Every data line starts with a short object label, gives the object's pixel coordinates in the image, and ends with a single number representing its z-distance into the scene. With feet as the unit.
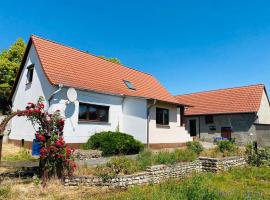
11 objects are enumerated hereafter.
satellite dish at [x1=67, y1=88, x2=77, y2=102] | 46.44
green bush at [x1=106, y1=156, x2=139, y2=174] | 29.19
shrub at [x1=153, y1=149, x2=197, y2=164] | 34.42
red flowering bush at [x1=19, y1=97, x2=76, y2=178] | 27.27
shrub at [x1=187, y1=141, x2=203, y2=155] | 45.52
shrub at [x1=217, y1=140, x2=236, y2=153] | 47.16
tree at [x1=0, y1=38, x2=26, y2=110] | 97.19
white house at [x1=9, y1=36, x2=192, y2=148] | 48.91
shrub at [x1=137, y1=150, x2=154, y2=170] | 31.63
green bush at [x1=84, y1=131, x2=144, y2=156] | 46.39
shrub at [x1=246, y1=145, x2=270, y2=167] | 41.86
